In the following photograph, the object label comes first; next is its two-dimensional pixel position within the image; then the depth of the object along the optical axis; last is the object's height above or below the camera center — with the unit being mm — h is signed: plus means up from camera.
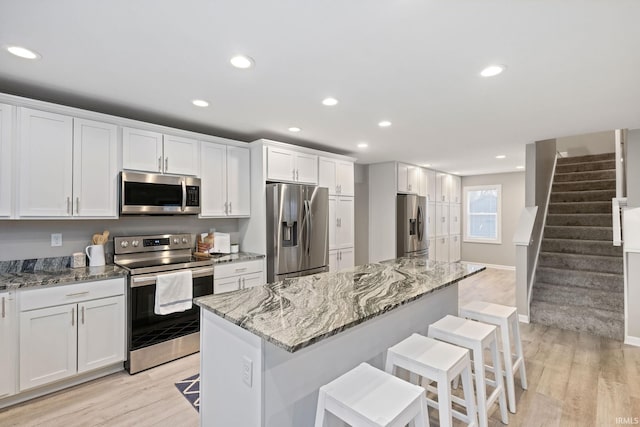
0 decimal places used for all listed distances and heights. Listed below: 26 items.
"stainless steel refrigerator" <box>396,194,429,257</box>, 5543 -199
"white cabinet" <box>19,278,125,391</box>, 2252 -922
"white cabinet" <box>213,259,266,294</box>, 3238 -682
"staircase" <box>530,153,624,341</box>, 3746 -626
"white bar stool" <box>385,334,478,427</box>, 1512 -788
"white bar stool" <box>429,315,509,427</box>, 1842 -809
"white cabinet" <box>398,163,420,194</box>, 5661 +704
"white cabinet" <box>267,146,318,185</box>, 3738 +633
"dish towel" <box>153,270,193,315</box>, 2773 -730
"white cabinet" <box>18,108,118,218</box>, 2412 +405
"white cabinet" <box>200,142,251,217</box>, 3506 +415
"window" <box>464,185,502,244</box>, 7645 +29
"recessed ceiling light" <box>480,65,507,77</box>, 2053 +998
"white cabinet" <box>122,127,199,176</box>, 2936 +636
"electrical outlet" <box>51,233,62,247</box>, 2770 -229
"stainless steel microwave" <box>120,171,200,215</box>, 2873 +204
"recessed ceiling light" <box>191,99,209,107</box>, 2708 +1015
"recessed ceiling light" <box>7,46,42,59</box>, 1853 +1009
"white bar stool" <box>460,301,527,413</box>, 2203 -827
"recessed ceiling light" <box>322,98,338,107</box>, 2648 +1004
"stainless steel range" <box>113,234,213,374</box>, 2705 -791
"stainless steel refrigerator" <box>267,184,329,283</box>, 3633 -203
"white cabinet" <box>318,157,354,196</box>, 4359 +583
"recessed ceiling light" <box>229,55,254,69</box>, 1946 +1005
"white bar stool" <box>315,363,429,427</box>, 1222 -790
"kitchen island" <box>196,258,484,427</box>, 1333 -657
